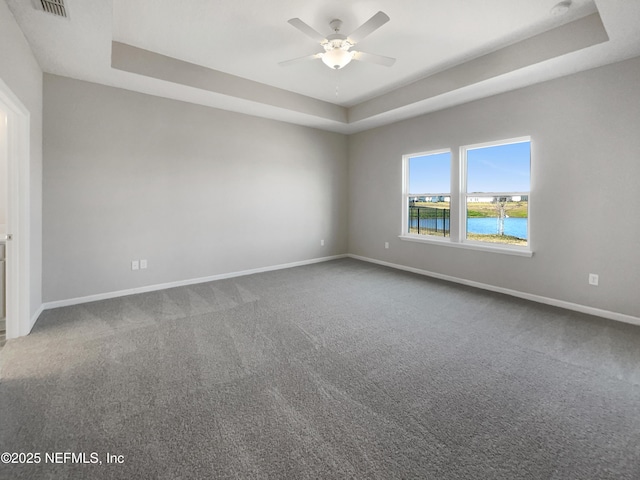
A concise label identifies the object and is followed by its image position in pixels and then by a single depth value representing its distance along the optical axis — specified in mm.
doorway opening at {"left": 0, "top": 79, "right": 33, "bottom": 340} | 2635
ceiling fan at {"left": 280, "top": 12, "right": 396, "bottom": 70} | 2535
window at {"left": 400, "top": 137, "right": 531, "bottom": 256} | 3934
